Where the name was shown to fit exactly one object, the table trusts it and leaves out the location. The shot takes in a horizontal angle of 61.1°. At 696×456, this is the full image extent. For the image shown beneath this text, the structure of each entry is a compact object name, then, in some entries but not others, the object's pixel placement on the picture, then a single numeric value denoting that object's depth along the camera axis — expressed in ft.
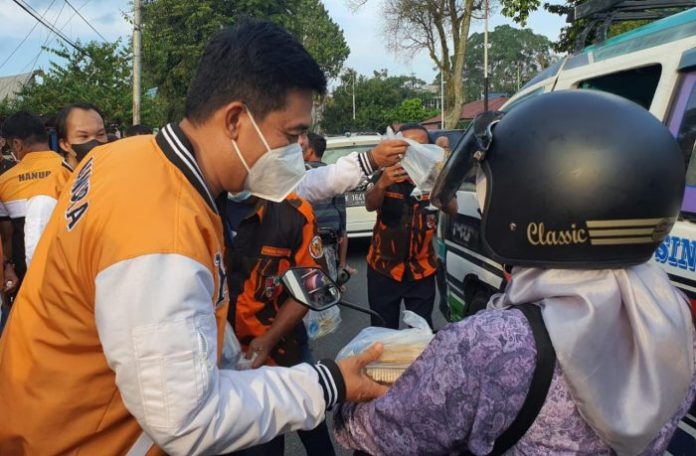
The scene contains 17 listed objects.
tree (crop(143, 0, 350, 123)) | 99.19
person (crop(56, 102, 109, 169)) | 13.33
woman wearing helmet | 3.86
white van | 7.72
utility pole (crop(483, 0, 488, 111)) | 69.01
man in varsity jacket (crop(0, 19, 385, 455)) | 3.74
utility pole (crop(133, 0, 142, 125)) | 63.72
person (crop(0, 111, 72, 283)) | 11.73
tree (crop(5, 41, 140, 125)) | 71.77
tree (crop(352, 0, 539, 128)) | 84.38
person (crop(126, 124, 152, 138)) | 23.40
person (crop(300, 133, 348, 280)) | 19.13
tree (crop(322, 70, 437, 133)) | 158.92
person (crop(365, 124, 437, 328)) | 13.89
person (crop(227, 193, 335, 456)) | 8.77
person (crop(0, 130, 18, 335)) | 13.08
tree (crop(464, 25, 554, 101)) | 299.99
